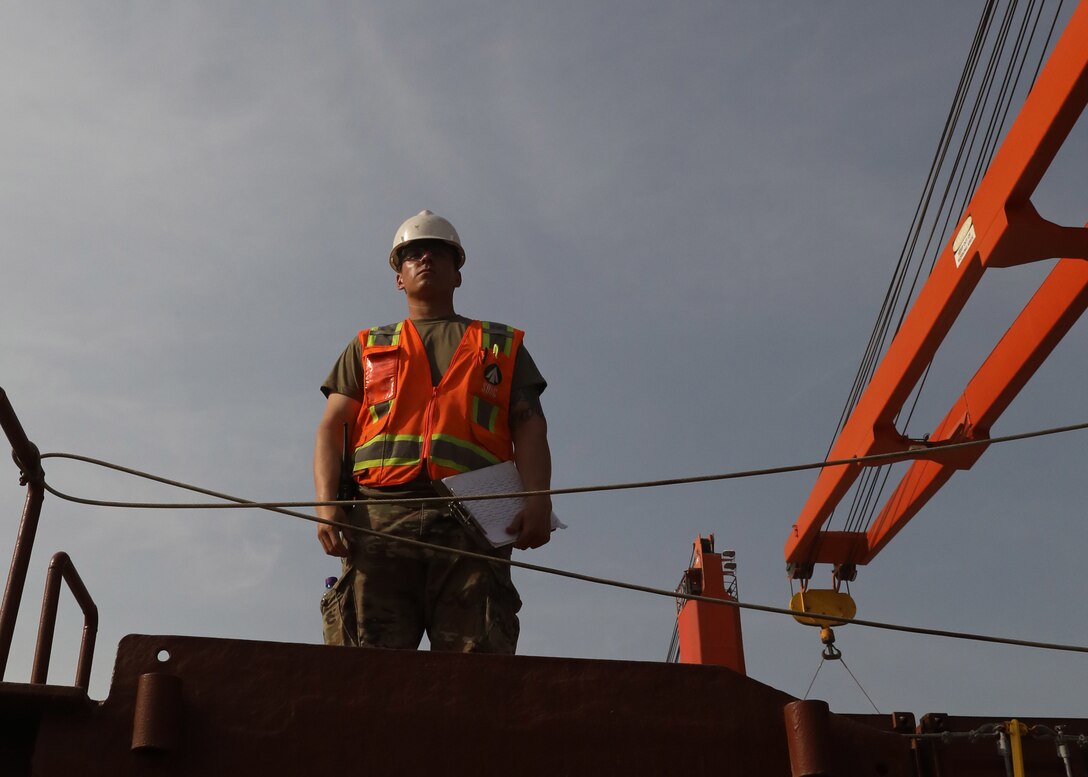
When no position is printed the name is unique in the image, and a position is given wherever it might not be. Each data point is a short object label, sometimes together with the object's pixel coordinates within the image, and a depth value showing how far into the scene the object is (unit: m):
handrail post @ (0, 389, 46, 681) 2.64
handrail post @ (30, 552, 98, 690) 3.17
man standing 3.68
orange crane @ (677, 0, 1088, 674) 6.88
